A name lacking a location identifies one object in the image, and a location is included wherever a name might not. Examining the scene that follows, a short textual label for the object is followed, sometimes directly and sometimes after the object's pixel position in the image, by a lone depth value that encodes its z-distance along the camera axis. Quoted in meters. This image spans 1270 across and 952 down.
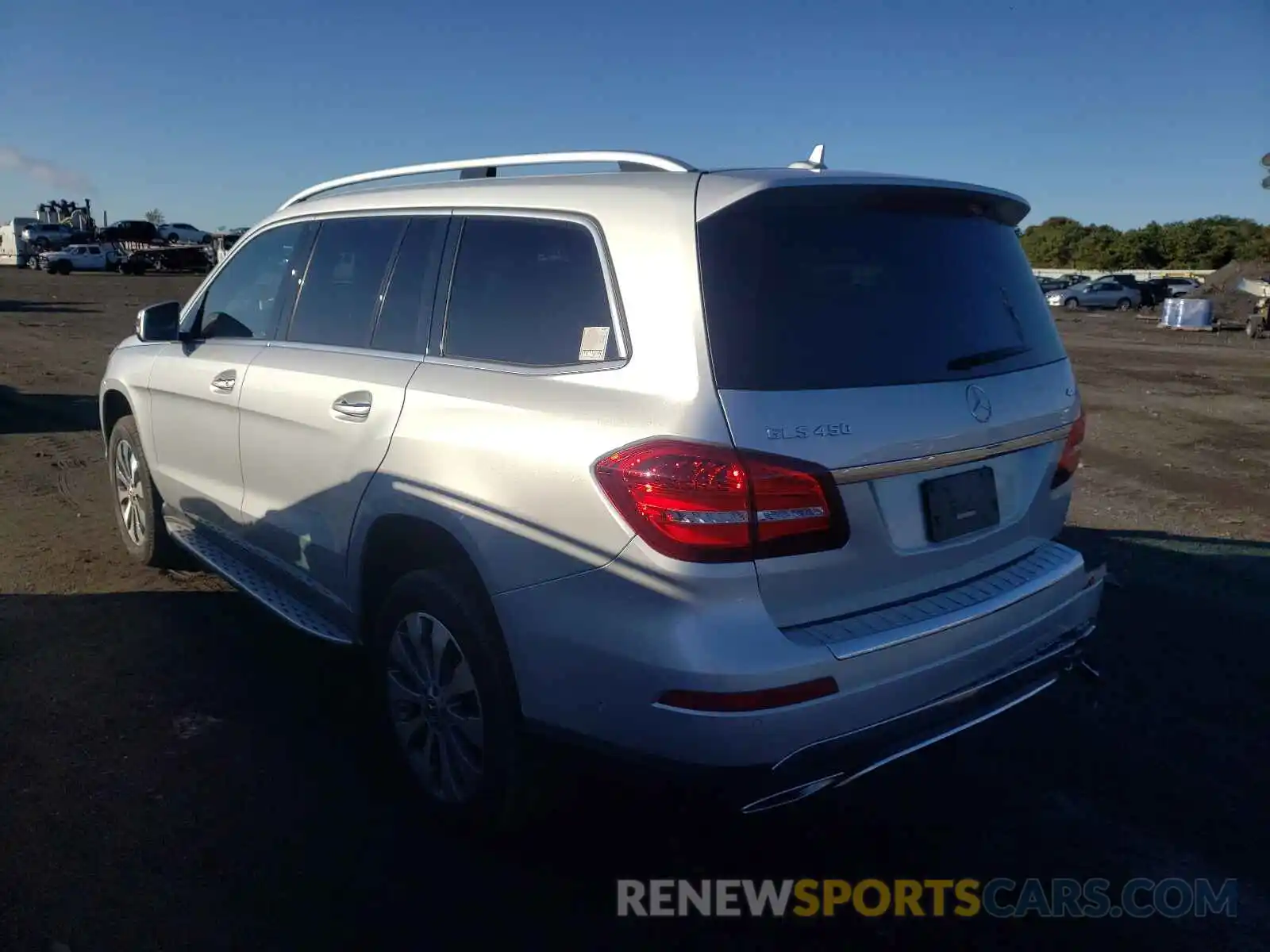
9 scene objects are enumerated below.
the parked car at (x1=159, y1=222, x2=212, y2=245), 56.59
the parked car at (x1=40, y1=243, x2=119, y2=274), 47.94
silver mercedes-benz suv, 2.45
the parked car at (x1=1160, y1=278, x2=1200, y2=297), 45.32
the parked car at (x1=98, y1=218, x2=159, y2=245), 52.31
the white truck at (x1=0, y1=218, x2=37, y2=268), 53.68
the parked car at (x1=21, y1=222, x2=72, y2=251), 52.25
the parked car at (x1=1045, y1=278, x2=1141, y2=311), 46.56
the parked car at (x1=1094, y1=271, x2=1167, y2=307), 47.31
